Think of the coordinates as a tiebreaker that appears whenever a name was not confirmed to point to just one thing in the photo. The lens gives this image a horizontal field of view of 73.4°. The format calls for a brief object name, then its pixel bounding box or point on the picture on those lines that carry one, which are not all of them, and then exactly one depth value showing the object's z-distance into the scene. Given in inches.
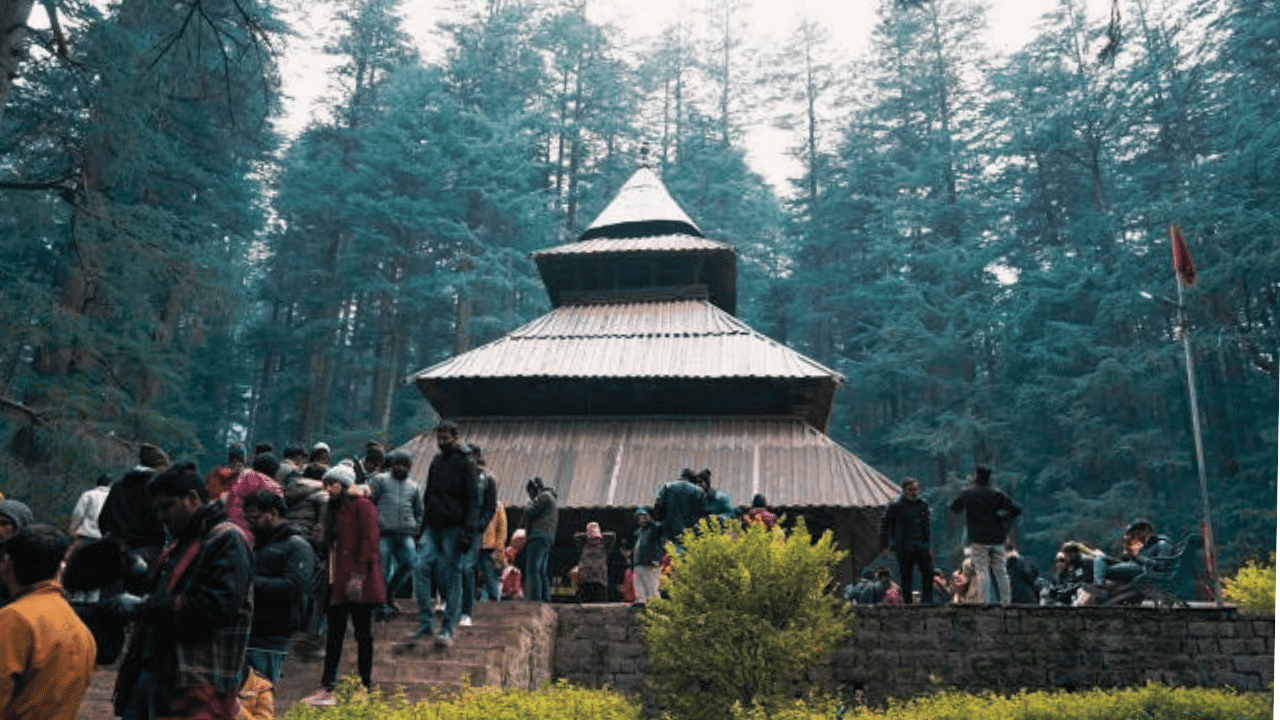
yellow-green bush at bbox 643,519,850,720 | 292.4
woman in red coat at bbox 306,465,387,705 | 238.8
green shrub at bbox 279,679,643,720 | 197.0
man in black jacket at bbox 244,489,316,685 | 191.3
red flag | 358.3
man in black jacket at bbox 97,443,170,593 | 265.9
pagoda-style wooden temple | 597.9
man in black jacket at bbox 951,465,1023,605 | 374.3
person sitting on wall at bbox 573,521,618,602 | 451.2
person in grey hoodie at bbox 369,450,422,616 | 287.4
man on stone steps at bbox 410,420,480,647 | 278.7
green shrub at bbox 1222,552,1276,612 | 360.5
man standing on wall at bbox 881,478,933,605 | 381.1
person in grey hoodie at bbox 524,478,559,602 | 382.9
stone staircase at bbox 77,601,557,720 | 255.3
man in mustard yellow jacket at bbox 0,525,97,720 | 119.6
